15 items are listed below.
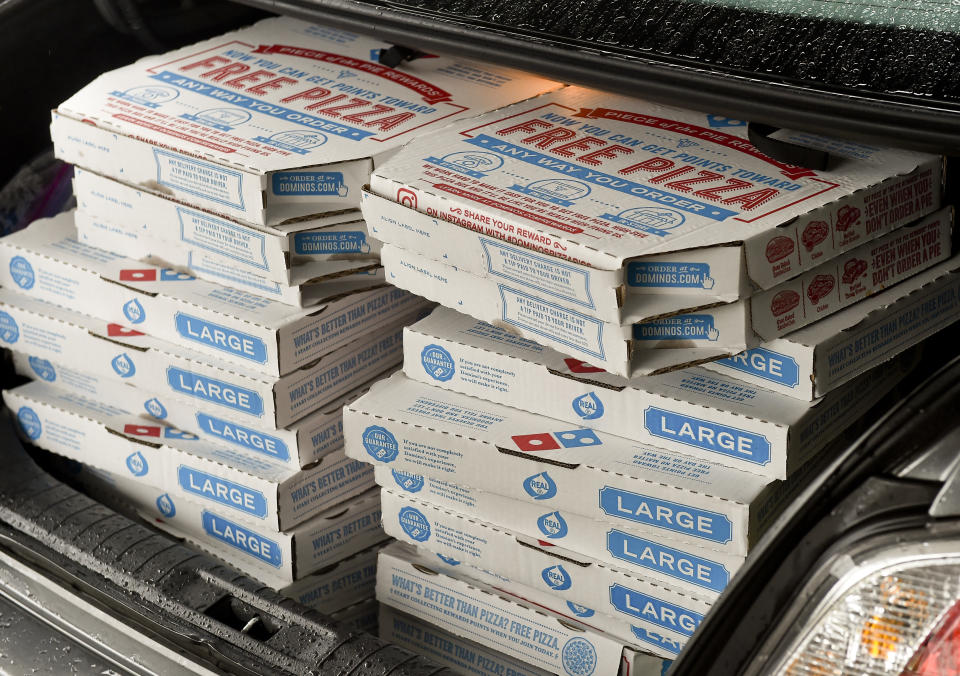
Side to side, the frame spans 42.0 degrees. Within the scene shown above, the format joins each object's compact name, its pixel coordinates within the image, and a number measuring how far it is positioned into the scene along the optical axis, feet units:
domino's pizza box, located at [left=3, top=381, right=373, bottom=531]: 5.37
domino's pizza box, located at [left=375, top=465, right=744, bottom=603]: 4.47
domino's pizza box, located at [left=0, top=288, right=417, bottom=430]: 5.25
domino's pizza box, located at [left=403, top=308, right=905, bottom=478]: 4.25
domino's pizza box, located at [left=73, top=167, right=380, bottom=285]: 5.05
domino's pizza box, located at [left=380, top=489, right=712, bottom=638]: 4.64
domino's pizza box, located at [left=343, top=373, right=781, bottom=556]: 4.30
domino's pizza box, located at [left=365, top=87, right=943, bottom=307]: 4.01
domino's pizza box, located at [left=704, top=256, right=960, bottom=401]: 4.17
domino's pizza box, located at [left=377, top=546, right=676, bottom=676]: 4.82
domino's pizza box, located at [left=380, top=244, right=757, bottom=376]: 4.12
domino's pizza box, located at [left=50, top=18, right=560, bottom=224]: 4.94
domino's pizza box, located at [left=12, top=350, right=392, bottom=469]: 5.33
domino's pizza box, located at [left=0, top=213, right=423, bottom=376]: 5.15
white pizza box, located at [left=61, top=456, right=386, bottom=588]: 5.44
